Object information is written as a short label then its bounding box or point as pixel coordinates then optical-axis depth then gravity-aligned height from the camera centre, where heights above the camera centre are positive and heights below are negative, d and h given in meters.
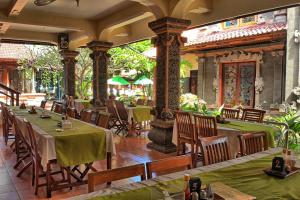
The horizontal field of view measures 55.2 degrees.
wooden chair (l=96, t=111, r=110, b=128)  3.99 -0.45
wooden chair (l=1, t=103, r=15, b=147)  5.63 -0.73
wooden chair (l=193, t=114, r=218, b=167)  4.01 -0.56
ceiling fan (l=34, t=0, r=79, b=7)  4.70 +1.41
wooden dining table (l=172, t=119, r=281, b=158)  3.78 -0.57
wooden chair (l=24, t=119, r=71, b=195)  3.25 -0.88
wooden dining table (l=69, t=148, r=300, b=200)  1.57 -0.58
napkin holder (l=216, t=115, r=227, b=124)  4.45 -0.50
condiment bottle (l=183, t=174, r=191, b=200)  1.37 -0.49
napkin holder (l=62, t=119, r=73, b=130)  3.74 -0.49
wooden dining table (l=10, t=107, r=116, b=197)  3.20 -0.67
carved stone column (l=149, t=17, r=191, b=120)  5.05 +0.49
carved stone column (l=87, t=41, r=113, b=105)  7.59 +0.52
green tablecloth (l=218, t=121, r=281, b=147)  3.75 -0.55
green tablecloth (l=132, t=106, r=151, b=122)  6.84 -0.62
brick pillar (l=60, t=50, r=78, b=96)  9.33 +0.61
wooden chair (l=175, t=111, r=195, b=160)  4.47 -0.67
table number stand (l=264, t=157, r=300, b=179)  1.87 -0.55
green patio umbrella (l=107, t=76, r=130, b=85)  10.66 +0.29
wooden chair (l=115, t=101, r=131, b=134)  6.95 -0.72
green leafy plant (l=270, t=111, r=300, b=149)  4.46 -0.69
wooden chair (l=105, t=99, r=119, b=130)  7.17 -0.60
